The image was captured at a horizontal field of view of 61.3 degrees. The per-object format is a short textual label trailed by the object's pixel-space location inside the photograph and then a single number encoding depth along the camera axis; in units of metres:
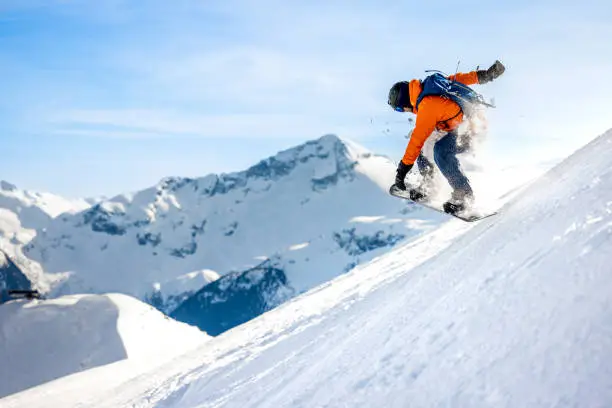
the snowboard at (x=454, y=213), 8.08
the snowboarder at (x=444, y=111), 7.87
